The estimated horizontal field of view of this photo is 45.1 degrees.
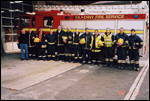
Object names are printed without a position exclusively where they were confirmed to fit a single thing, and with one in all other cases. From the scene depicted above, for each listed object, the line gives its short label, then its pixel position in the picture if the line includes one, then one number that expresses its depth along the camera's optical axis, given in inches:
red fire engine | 333.7
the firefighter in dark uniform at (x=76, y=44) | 351.3
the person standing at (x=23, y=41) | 383.6
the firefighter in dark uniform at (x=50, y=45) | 369.1
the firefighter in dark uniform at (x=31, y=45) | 390.3
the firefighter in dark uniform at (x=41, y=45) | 374.0
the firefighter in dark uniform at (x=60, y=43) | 370.6
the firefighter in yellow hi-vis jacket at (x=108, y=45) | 316.2
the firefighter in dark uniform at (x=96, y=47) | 326.2
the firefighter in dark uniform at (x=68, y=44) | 360.2
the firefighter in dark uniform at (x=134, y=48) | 293.4
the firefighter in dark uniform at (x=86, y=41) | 337.4
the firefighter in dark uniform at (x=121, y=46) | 300.6
